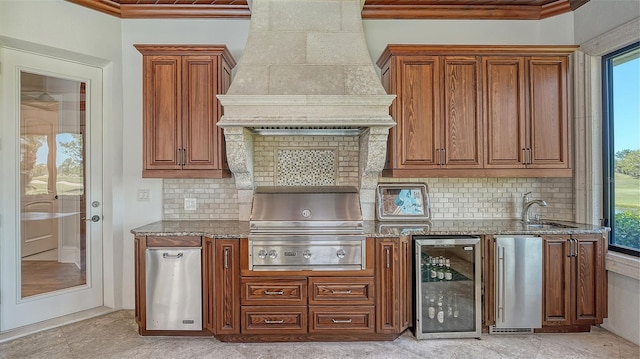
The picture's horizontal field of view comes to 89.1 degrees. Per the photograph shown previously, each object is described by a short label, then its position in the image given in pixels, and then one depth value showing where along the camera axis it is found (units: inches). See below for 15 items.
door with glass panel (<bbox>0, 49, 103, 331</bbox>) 109.5
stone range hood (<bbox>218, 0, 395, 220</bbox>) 102.8
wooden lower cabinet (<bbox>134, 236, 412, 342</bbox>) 100.1
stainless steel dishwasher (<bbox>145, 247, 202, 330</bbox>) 101.8
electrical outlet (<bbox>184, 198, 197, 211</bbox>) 127.9
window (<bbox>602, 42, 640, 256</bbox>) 104.7
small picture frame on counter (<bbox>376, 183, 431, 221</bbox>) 125.5
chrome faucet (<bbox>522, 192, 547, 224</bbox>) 114.3
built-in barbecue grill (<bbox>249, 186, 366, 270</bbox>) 100.8
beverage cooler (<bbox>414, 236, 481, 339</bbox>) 102.7
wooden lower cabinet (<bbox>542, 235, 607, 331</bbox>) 104.0
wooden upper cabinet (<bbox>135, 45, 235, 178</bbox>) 113.0
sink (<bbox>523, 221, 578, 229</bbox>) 111.9
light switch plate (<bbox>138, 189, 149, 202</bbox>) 128.0
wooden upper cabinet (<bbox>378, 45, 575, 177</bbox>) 114.8
